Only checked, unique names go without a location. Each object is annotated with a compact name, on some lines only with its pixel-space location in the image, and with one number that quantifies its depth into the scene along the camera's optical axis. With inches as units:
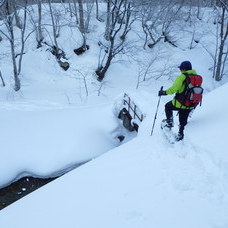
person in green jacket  231.6
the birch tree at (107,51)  665.8
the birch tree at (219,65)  695.8
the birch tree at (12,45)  539.4
